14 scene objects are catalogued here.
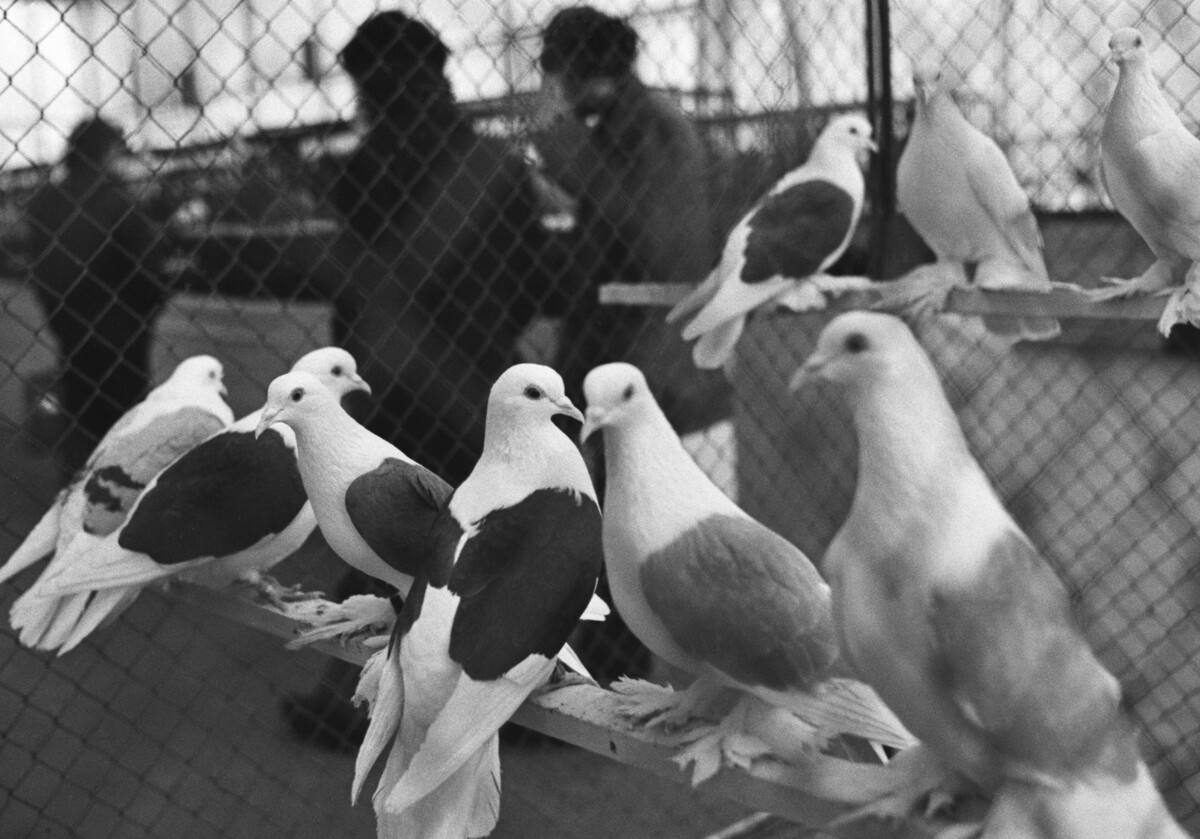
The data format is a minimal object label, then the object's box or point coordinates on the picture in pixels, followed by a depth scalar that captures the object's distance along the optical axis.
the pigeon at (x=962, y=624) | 0.71
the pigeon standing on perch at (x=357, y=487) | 1.11
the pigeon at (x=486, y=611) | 0.92
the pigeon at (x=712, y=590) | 0.88
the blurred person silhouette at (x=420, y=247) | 1.93
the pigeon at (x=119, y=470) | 1.42
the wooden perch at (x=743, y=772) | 0.83
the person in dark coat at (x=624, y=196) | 2.09
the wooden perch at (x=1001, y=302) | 1.61
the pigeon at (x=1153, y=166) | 1.44
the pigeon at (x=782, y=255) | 1.87
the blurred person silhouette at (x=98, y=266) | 2.05
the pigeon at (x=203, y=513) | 1.34
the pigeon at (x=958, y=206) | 1.80
